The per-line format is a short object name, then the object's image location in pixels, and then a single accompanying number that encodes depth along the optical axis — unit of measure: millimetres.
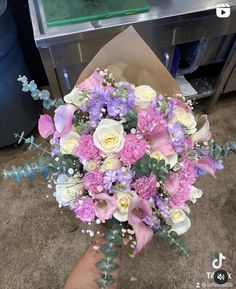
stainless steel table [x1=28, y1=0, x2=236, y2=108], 925
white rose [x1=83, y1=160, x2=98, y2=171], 514
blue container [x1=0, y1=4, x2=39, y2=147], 1083
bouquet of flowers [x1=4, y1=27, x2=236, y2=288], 505
